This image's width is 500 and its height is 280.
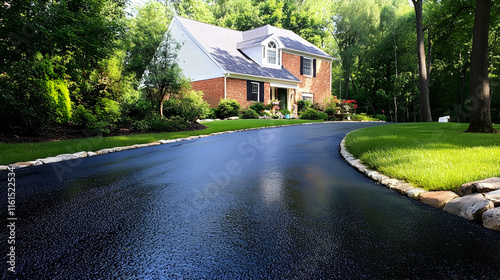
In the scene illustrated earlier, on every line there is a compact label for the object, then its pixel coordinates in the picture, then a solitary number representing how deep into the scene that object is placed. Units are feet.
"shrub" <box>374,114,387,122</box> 91.86
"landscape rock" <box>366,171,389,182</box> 15.46
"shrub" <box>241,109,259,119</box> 66.74
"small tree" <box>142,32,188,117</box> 45.50
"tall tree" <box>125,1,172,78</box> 86.28
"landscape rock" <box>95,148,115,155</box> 26.72
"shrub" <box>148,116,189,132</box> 41.73
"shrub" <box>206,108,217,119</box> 64.86
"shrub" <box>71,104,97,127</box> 35.29
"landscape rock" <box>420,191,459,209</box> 11.54
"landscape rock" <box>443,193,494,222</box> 10.09
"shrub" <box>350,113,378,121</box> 81.61
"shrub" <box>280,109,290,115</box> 78.44
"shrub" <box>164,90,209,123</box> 48.11
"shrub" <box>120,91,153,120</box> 41.52
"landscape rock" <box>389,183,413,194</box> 13.36
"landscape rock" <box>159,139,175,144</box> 33.20
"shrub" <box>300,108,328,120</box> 75.87
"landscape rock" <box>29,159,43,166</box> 21.69
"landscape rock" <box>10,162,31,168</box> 20.71
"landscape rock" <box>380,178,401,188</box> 14.28
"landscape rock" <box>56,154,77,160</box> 23.76
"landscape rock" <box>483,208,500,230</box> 9.32
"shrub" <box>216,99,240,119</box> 65.05
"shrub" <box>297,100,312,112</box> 85.86
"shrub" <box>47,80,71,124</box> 32.04
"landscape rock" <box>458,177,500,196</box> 11.16
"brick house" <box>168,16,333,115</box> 73.00
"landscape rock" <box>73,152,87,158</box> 24.79
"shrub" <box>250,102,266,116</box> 71.73
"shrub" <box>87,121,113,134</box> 35.39
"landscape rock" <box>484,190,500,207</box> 10.06
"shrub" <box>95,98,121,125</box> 37.37
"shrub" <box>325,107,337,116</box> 80.59
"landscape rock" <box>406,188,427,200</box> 12.57
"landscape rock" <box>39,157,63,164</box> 22.49
